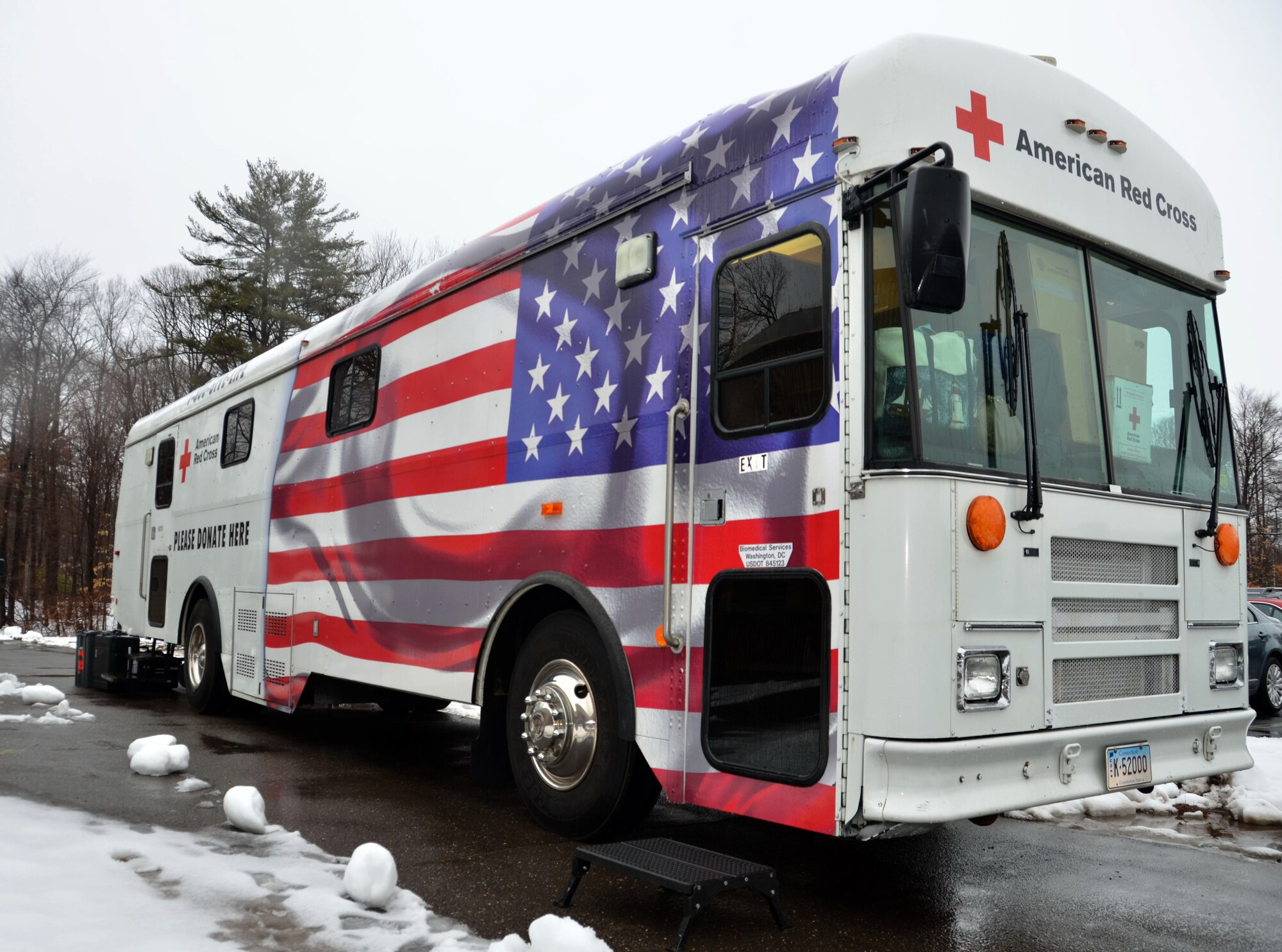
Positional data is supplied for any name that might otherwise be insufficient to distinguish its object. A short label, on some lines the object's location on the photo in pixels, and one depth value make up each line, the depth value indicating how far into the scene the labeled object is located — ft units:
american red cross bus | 12.03
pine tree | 108.78
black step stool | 11.79
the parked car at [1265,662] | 40.27
